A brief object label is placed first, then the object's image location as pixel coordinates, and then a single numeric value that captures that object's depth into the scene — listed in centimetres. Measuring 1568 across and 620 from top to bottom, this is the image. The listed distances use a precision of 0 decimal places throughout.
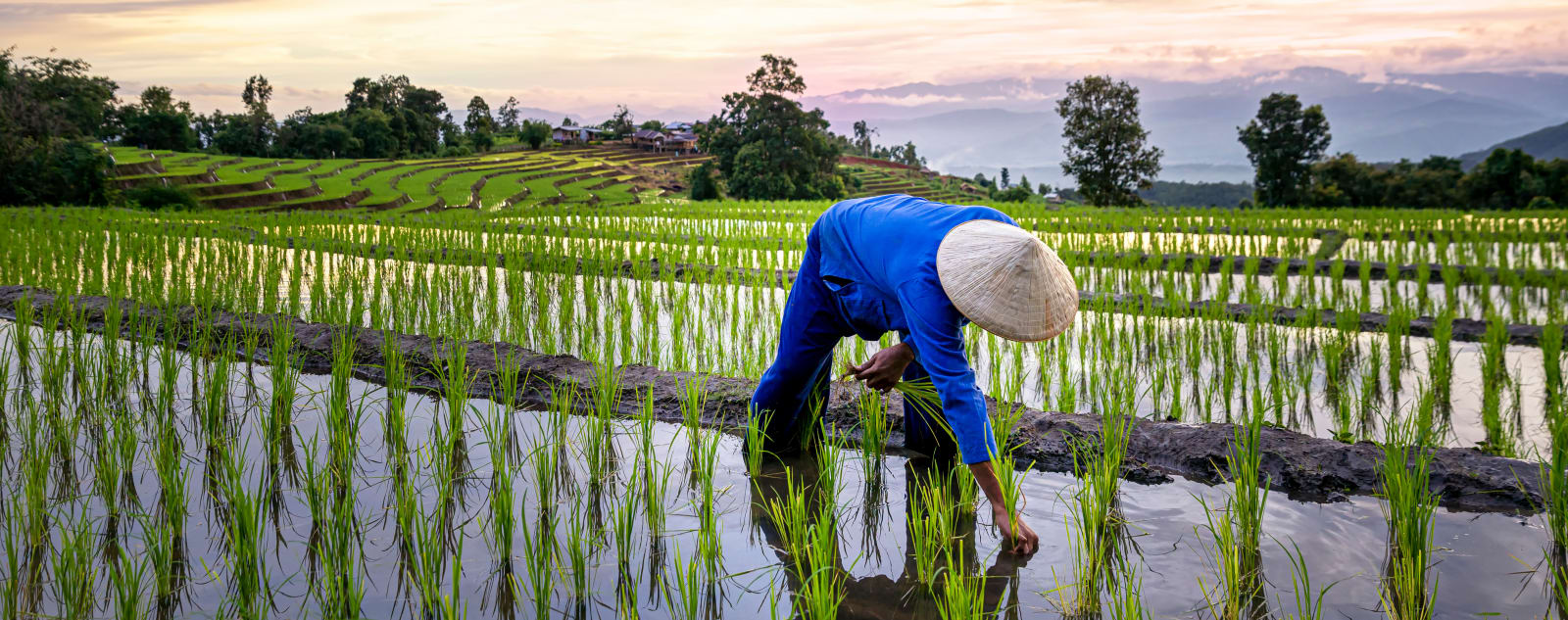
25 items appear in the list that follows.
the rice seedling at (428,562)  200
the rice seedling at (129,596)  174
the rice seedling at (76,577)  185
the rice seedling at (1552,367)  376
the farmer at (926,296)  195
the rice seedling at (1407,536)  205
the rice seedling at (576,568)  212
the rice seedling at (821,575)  179
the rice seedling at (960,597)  179
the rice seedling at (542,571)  197
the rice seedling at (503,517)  218
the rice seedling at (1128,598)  176
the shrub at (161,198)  1714
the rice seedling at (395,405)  304
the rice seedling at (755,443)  281
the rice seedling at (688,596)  192
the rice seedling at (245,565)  195
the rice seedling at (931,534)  220
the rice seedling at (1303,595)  179
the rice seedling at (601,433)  285
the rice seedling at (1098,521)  216
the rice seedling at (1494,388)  316
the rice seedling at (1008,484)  220
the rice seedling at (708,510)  222
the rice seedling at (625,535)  221
